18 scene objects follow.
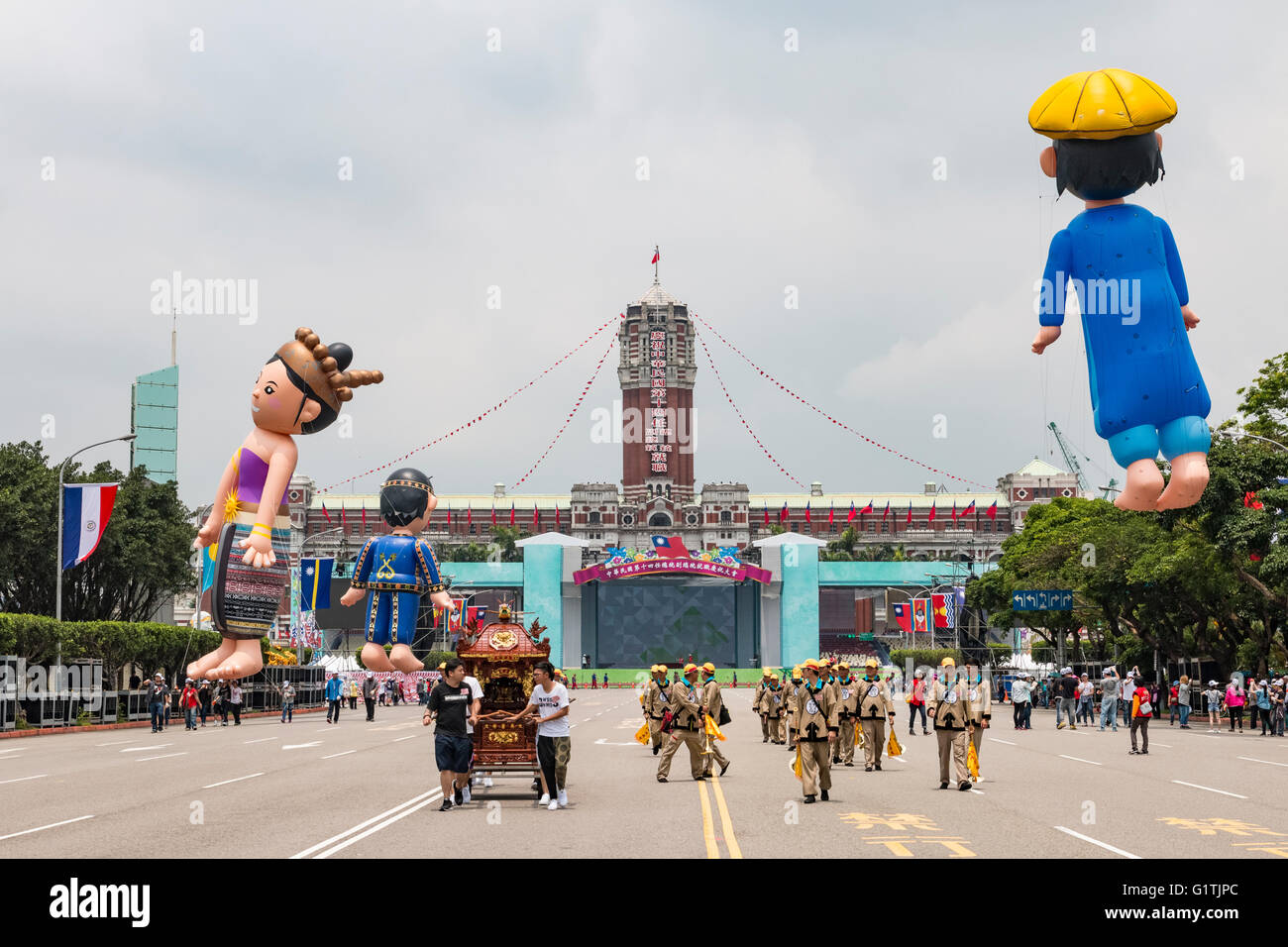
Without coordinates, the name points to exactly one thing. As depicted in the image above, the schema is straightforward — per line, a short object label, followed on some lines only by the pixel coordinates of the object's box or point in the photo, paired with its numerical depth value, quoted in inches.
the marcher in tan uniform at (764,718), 1369.3
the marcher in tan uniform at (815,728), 737.0
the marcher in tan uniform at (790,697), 1153.4
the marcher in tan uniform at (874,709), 990.4
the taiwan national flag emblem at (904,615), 3362.0
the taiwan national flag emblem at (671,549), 4446.4
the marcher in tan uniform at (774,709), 1346.0
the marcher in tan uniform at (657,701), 1000.2
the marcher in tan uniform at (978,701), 814.5
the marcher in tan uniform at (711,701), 871.1
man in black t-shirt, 698.2
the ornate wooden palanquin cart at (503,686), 751.7
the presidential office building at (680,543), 4446.4
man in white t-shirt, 700.0
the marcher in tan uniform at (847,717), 999.6
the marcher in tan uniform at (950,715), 813.9
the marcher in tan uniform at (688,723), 866.8
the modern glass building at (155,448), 2618.1
